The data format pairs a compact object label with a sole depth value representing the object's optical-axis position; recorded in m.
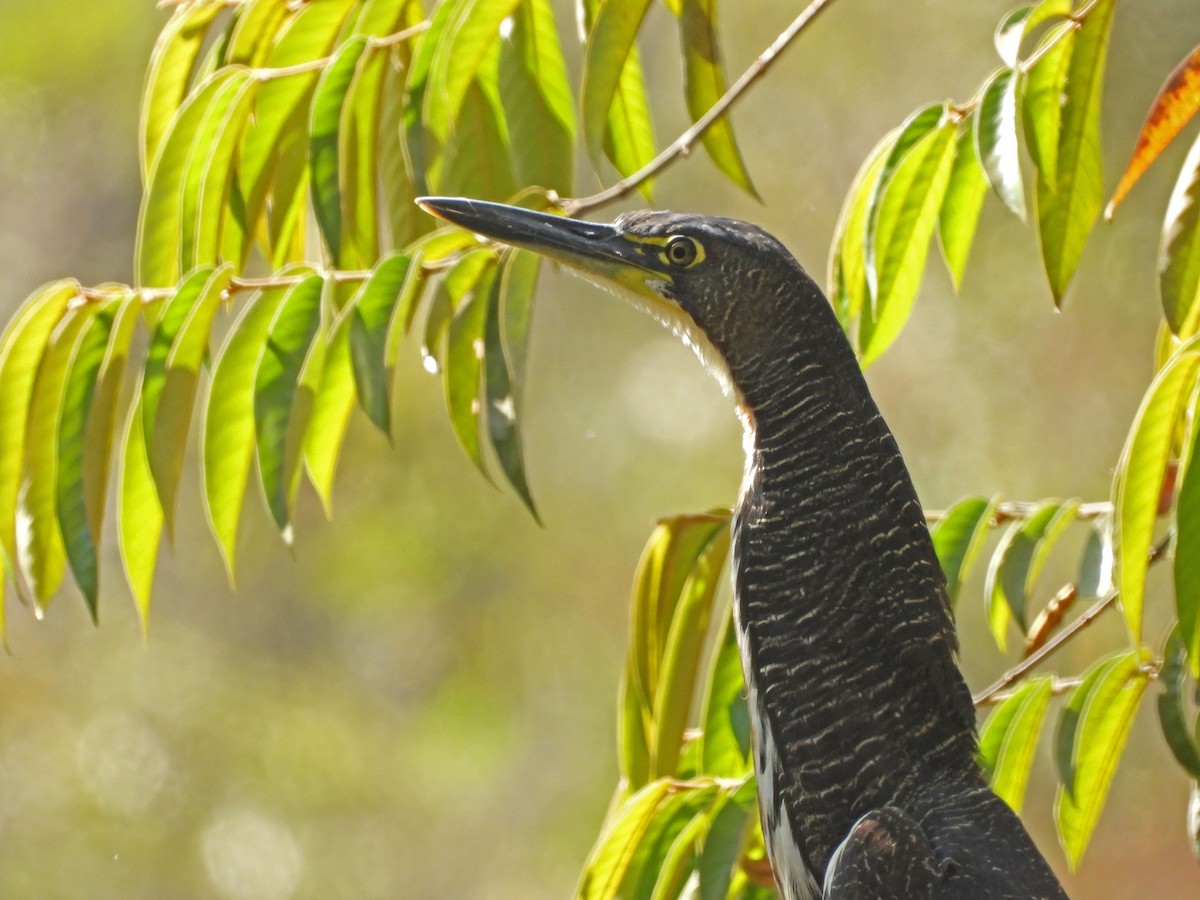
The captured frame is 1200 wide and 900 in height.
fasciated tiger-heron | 9.18
